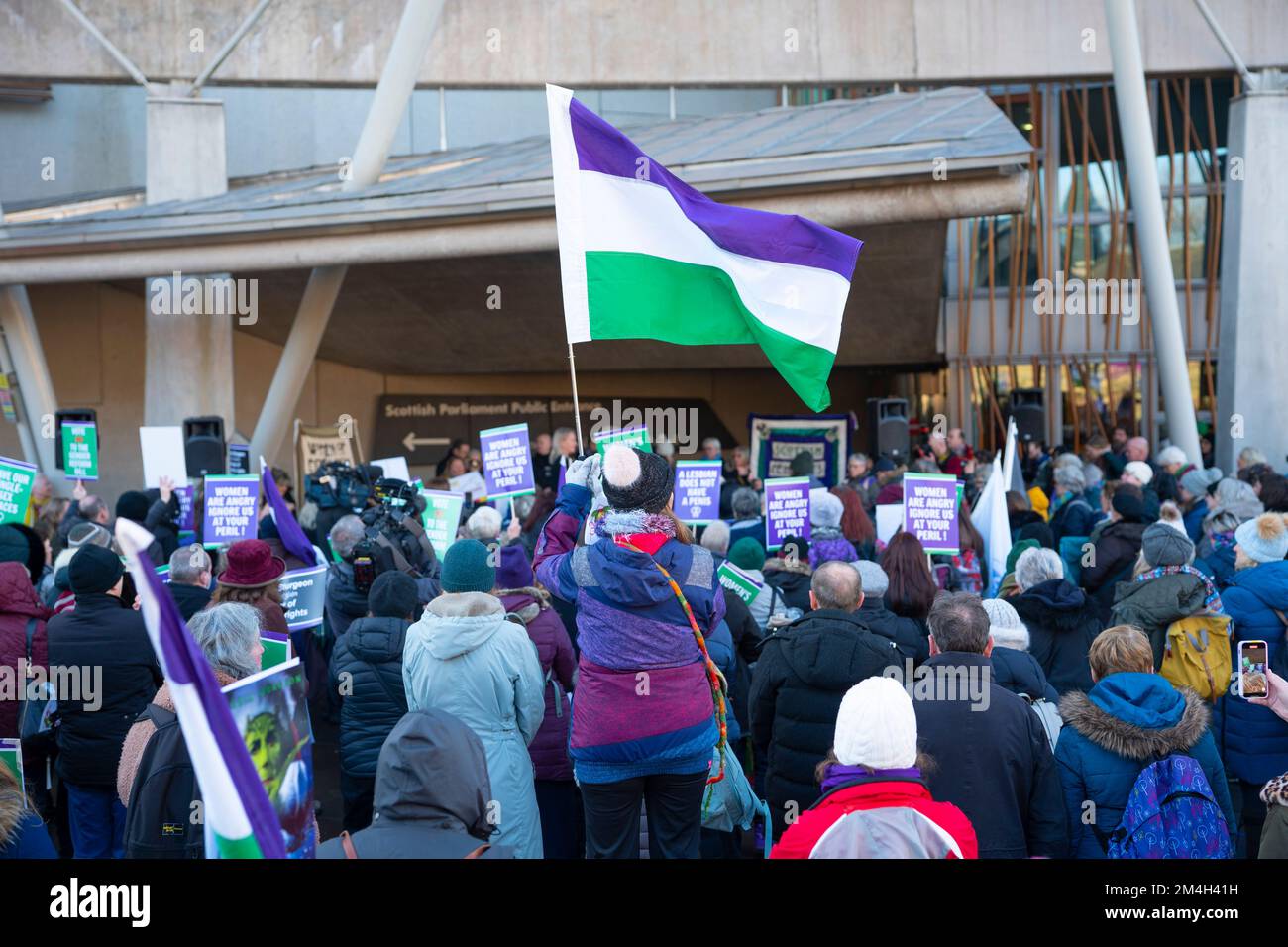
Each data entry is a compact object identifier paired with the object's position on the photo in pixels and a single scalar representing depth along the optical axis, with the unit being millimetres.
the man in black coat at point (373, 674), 5176
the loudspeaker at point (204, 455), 10797
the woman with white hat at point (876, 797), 2777
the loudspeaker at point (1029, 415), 13961
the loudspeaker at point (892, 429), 12727
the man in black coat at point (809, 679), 4480
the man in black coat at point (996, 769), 3805
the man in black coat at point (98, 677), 5176
